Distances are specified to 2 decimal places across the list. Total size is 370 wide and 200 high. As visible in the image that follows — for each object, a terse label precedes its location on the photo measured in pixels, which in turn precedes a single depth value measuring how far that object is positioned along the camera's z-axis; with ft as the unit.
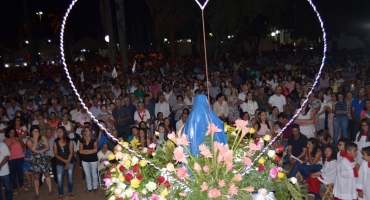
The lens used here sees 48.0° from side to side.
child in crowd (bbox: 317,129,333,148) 27.20
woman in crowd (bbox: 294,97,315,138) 31.58
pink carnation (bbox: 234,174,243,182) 13.24
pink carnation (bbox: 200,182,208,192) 12.73
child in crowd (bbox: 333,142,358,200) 22.20
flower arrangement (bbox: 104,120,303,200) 13.15
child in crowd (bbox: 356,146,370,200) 20.93
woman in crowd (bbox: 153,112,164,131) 34.58
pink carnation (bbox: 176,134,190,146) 13.51
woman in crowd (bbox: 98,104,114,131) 34.62
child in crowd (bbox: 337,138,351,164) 22.97
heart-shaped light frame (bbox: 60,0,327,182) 14.17
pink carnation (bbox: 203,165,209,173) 13.09
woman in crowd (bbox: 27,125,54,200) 28.17
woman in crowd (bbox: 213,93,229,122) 35.06
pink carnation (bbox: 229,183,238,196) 12.75
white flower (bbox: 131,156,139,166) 14.97
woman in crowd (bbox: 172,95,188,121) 38.38
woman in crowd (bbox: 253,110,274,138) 30.14
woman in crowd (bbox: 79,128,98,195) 28.04
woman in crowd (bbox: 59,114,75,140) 33.35
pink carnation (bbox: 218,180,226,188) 12.82
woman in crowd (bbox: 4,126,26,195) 28.39
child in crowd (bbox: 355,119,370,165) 25.46
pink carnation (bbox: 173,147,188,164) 13.16
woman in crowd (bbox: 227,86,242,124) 36.27
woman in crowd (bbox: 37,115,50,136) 32.45
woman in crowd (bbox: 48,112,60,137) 33.70
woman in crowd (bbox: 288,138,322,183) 25.80
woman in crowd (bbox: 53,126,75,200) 27.25
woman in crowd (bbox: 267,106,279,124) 32.48
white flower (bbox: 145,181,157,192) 13.66
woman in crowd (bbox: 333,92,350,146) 33.86
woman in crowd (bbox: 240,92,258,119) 35.50
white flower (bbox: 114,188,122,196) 14.52
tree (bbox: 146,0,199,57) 78.95
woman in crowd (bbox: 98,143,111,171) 29.05
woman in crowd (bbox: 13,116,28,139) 31.81
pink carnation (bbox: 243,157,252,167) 13.61
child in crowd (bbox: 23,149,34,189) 30.40
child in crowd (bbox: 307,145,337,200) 24.09
